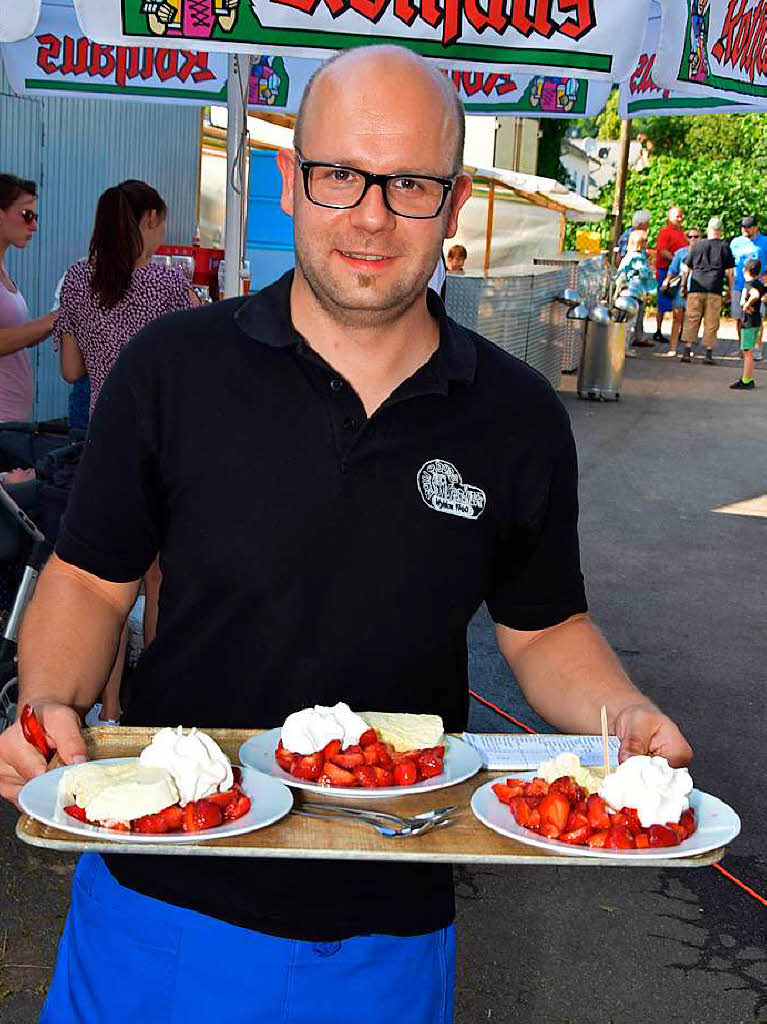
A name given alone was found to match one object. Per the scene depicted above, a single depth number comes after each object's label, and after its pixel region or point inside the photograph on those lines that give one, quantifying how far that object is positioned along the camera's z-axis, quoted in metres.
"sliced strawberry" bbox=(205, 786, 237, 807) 1.96
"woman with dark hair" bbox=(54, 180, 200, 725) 6.29
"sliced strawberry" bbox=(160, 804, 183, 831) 1.91
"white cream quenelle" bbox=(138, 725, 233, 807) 1.96
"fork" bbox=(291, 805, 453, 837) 1.90
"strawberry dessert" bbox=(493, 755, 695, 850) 1.97
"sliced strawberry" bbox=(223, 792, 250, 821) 1.94
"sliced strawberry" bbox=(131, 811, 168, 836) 1.88
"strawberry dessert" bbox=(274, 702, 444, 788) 2.12
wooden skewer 2.17
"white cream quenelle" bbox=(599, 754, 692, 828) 2.00
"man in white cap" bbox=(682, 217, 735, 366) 22.89
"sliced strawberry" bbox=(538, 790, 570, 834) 1.96
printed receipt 2.25
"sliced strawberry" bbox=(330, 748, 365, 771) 2.12
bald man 2.25
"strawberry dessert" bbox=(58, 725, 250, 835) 1.86
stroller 5.11
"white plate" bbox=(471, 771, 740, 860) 1.91
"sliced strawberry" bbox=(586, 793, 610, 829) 2.00
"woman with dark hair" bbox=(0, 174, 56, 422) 6.72
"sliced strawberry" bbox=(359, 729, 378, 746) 2.20
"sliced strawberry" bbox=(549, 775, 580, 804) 2.06
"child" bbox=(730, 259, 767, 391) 20.69
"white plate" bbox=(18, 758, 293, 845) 1.81
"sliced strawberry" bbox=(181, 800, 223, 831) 1.90
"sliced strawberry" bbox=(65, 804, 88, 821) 1.85
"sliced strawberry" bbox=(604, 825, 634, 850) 1.96
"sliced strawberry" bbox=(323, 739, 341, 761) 2.12
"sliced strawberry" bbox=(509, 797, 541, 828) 1.98
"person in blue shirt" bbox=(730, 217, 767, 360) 23.38
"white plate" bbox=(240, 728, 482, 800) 2.08
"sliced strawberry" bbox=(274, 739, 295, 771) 2.14
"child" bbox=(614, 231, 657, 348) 22.59
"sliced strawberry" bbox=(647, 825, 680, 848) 1.99
